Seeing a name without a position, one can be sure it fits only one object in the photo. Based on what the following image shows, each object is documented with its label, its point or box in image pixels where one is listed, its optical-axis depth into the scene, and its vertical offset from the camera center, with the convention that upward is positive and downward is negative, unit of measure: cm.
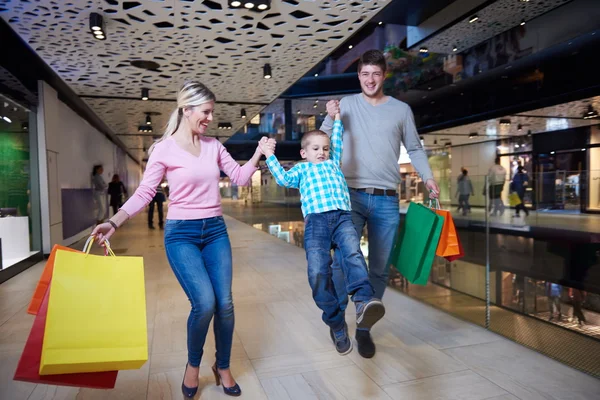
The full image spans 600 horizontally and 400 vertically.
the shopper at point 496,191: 415 -8
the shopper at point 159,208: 1152 -52
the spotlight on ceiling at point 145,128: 1176 +191
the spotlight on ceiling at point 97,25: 439 +191
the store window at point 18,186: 514 +11
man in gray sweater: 247 +14
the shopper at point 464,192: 517 -10
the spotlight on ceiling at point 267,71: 648 +197
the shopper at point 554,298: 647 -206
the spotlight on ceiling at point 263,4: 424 +200
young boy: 207 -20
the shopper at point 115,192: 1102 -1
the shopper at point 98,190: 1093 +6
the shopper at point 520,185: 554 -1
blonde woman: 187 -14
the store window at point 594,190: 509 -9
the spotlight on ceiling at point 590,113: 1189 +224
